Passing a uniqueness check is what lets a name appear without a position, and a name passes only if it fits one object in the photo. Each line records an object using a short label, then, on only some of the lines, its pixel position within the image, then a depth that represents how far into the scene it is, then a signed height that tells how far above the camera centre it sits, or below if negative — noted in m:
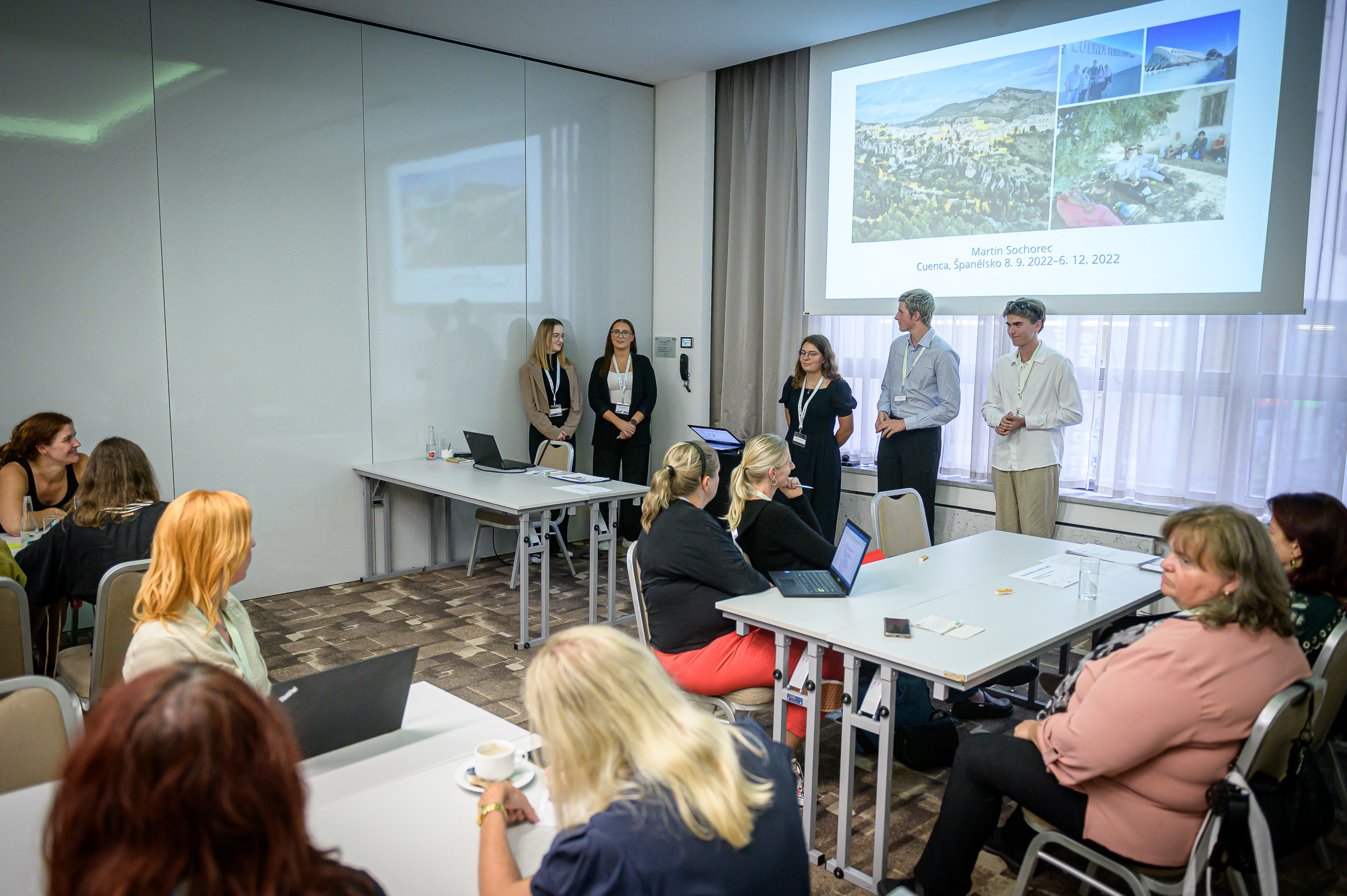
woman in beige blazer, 6.35 -0.40
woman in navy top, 1.23 -0.65
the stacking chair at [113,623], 2.69 -0.91
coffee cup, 1.67 -0.81
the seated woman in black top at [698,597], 2.91 -0.87
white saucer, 1.72 -0.87
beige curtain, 6.27 +0.69
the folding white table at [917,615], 2.45 -0.88
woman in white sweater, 1.95 -0.58
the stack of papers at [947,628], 2.64 -0.87
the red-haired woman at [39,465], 3.64 -0.60
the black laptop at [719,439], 5.70 -0.67
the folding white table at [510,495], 4.55 -0.89
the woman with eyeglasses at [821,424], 5.65 -0.56
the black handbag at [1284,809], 1.85 -1.03
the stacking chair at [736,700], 2.91 -1.20
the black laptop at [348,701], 1.71 -0.76
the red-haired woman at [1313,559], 2.46 -0.61
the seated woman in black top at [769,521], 3.20 -0.67
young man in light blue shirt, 5.31 -0.39
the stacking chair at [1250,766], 1.90 -0.92
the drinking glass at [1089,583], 3.07 -0.85
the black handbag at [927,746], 3.28 -1.50
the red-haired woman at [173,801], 0.84 -0.46
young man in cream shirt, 4.78 -0.42
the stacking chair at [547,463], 5.80 -0.87
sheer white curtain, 4.13 -0.24
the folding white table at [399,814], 1.45 -0.89
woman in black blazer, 6.63 -0.54
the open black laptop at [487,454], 5.60 -0.78
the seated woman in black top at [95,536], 3.08 -0.74
